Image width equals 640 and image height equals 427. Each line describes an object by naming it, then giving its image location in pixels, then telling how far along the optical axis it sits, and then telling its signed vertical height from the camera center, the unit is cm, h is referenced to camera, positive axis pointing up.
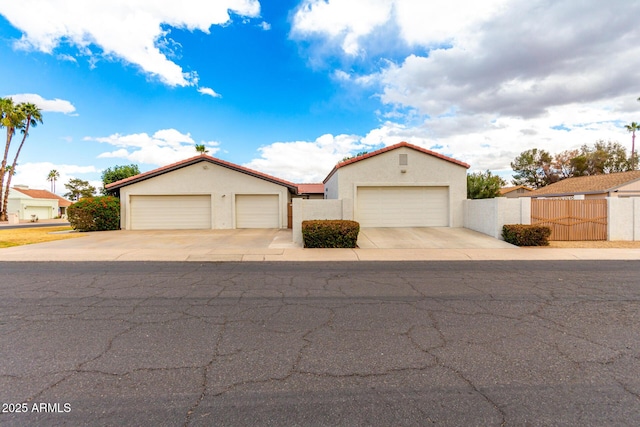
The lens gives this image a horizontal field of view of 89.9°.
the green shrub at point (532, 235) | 1230 -114
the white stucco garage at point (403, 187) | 1736 +113
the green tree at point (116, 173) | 3956 +475
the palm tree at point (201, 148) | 3738 +725
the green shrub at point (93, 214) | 1836 -13
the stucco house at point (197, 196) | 1994 +89
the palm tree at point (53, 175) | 8156 +949
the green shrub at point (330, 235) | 1192 -99
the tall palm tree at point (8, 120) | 3253 +954
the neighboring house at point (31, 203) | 4747 +150
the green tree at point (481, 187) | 2550 +150
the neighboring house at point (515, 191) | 4576 +213
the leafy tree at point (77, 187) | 6944 +518
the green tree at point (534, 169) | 4888 +577
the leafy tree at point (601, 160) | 4372 +611
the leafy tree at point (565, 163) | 4638 +613
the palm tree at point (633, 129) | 4329 +1046
